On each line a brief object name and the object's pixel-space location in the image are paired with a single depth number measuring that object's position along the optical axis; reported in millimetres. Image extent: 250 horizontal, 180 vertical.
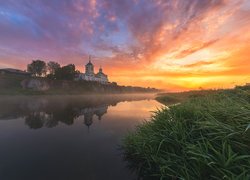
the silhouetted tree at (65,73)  122275
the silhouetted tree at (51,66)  141375
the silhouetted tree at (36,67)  130750
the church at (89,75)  161600
